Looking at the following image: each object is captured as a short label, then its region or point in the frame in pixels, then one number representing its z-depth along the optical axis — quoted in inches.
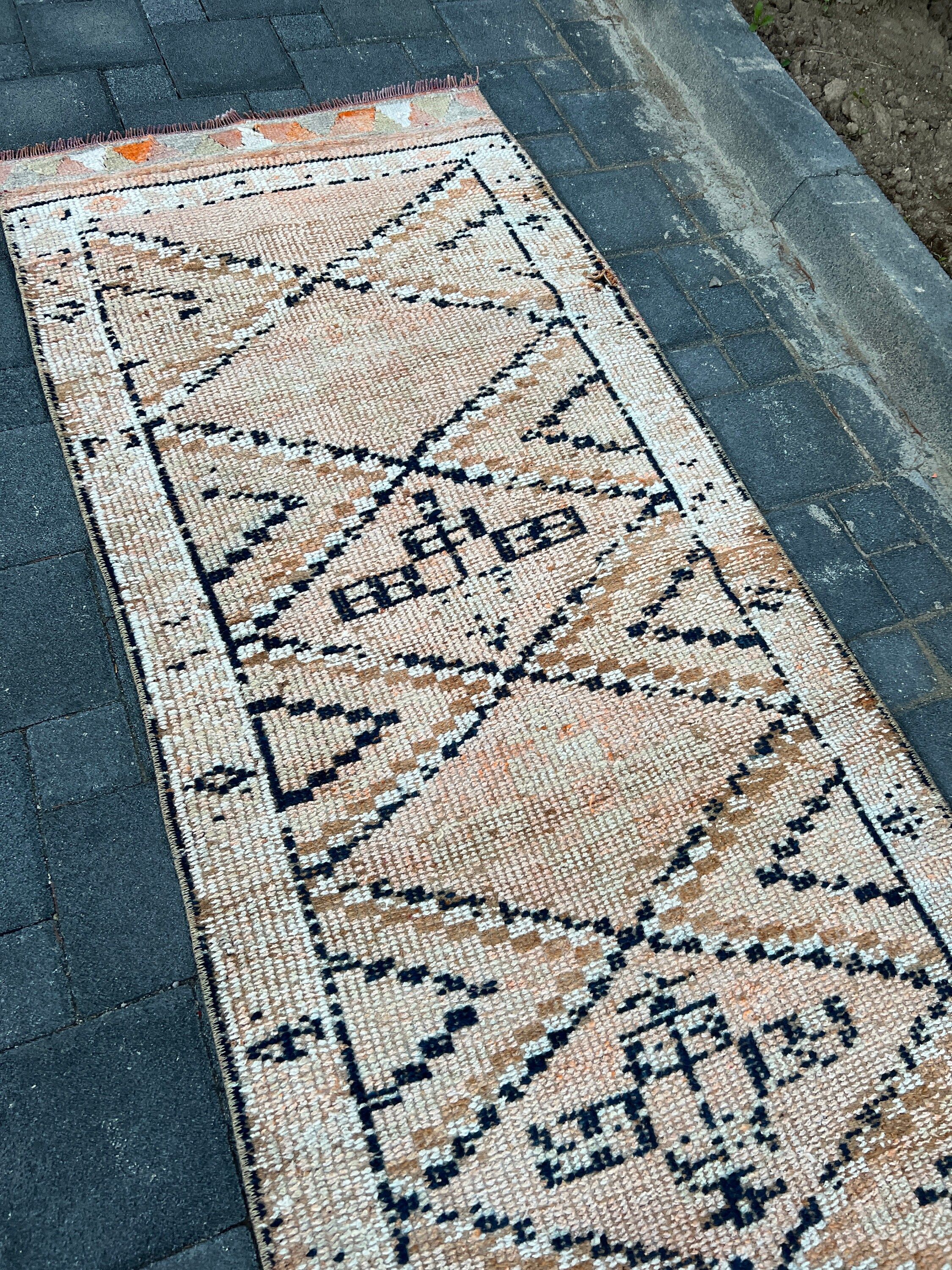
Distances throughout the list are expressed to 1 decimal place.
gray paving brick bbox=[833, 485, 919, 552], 100.7
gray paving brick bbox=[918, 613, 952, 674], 93.5
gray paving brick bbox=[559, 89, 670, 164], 130.0
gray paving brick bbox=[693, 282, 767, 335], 115.3
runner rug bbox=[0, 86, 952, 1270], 67.1
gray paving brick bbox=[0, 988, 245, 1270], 63.8
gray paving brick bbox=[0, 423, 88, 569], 91.2
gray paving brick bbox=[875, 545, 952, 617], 96.8
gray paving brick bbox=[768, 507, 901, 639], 95.0
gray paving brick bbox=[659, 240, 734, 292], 118.8
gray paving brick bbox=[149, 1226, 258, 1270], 63.5
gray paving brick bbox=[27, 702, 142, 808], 79.6
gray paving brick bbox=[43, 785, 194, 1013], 72.2
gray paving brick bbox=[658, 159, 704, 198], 128.3
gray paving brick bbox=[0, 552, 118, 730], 83.4
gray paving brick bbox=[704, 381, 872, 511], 103.0
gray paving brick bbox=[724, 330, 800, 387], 111.3
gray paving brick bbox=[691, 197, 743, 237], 124.9
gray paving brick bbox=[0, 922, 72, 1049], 70.0
